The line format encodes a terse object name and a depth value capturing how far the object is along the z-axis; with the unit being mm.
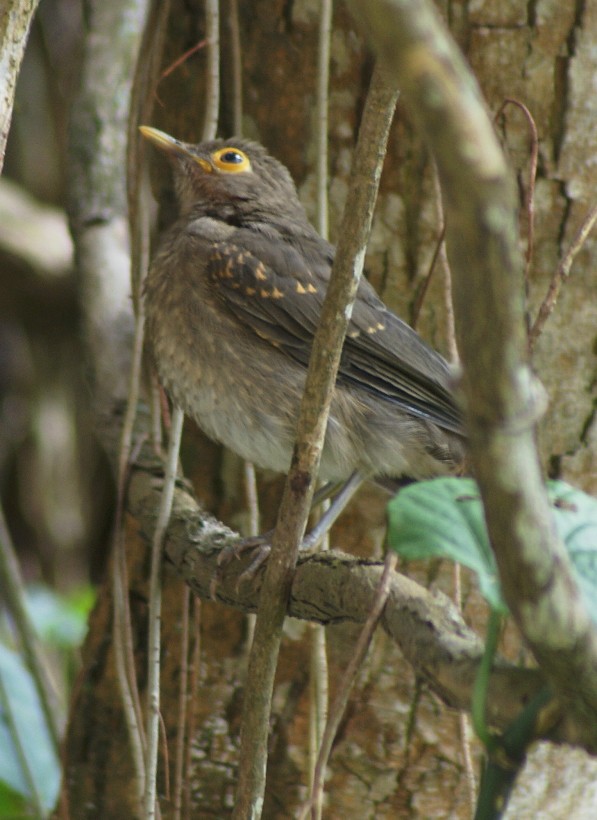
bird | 5328
